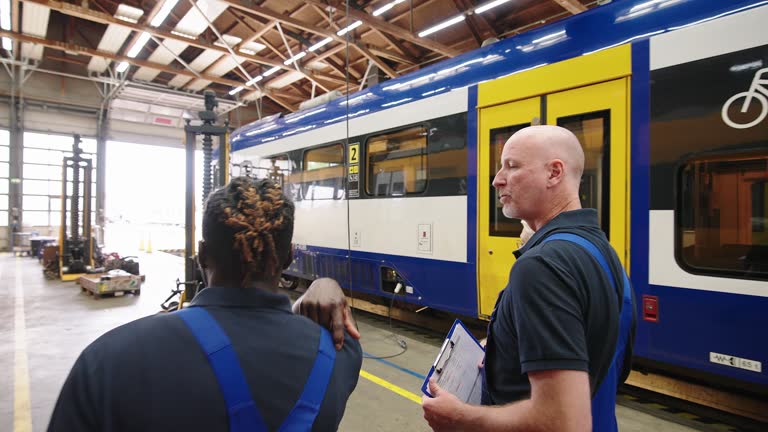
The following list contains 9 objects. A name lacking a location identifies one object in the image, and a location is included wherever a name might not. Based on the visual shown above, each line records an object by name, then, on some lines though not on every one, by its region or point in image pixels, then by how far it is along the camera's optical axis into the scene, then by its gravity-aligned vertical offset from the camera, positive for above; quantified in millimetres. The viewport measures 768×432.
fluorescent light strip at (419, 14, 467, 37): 8961 +4104
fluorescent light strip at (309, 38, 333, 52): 10769 +4376
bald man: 1082 -254
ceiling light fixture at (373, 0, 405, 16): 8448 +4334
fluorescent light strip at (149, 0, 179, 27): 9055 +4492
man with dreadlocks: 859 -293
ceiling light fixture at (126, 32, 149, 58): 10969 +4547
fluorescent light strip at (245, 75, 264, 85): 13708 +4431
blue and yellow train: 2811 +467
